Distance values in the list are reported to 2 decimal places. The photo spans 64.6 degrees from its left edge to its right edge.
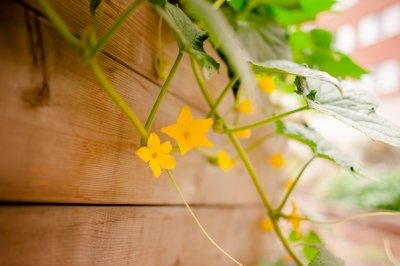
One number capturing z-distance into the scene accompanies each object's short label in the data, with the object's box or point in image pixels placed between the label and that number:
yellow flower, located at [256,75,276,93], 0.95
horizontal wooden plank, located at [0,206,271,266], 0.35
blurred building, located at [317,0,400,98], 9.60
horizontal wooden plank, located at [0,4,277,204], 0.33
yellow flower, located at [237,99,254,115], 0.80
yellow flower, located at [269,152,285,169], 1.06
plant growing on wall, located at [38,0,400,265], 0.35
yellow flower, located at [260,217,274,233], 1.16
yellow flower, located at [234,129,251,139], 0.69
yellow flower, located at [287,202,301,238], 0.70
